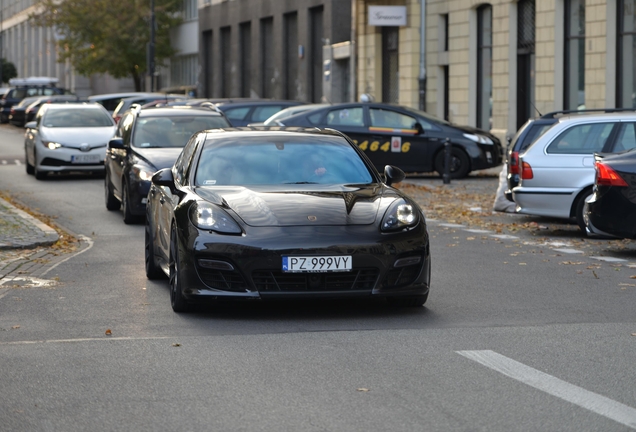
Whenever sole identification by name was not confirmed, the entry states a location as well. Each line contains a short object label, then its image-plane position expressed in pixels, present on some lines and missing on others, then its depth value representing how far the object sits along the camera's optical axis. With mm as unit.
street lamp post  54312
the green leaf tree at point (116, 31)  66750
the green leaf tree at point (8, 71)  108750
